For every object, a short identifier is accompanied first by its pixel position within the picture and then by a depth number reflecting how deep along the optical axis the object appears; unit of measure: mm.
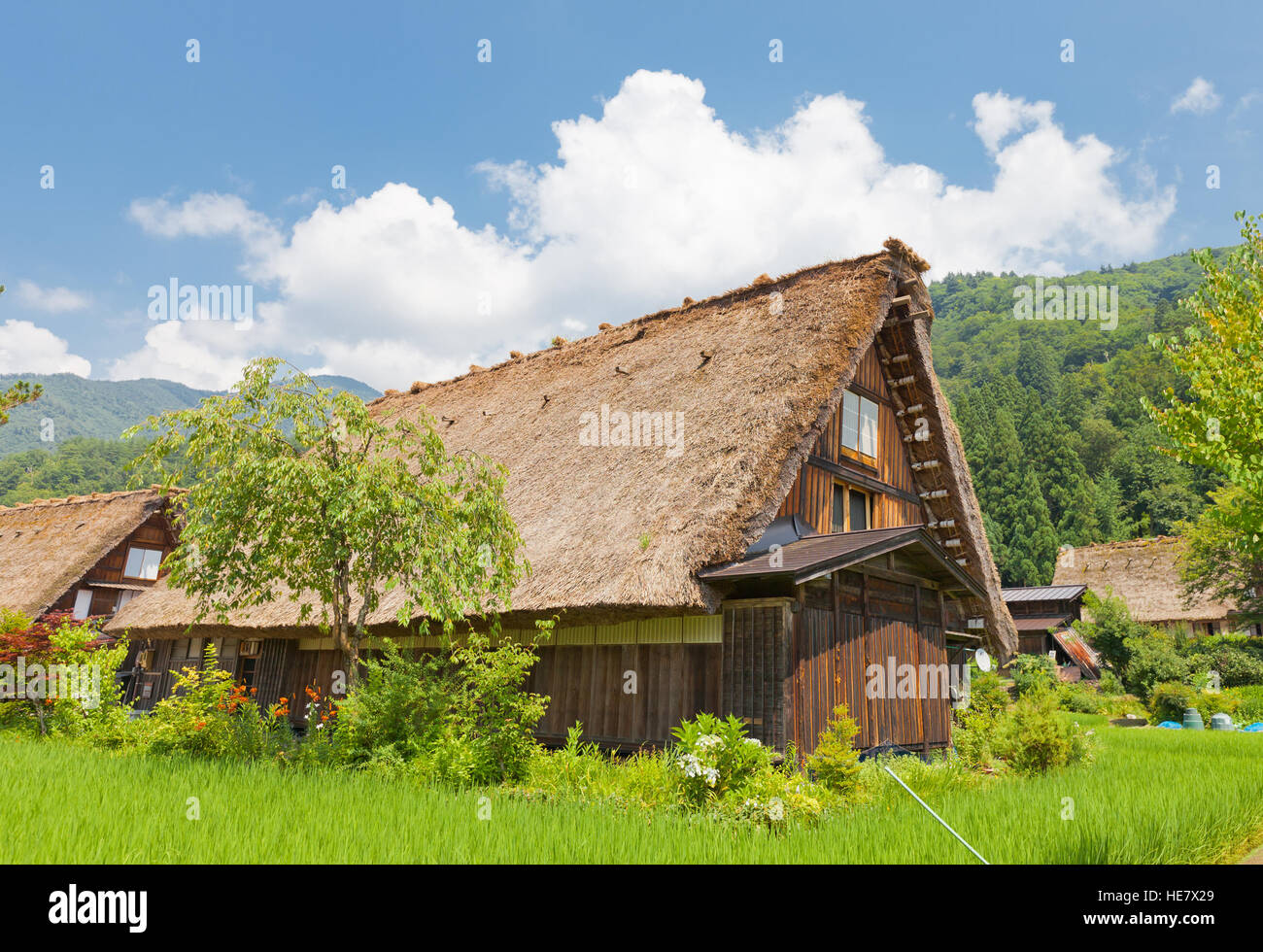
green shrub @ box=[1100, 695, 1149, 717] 23314
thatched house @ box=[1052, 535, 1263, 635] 35781
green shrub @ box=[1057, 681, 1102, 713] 24984
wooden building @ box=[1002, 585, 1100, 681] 34594
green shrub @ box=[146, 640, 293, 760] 9609
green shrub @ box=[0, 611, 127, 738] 13672
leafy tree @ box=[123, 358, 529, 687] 8883
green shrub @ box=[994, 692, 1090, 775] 10398
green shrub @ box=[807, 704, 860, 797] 7879
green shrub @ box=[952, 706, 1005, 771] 12336
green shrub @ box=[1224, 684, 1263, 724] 20844
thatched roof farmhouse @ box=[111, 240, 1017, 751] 9625
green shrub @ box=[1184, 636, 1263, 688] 25234
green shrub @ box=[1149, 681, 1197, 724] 20438
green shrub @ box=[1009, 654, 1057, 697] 24375
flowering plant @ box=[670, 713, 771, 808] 7289
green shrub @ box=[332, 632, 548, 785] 8562
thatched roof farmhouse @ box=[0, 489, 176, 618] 22812
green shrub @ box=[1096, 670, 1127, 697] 28125
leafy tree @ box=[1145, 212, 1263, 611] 10773
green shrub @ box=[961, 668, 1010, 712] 14306
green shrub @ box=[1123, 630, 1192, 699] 23250
